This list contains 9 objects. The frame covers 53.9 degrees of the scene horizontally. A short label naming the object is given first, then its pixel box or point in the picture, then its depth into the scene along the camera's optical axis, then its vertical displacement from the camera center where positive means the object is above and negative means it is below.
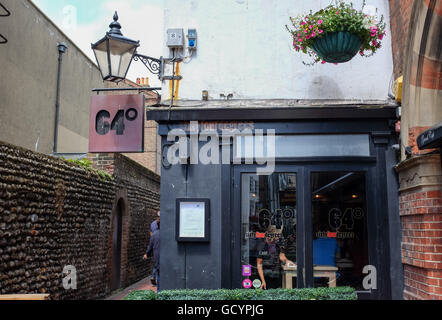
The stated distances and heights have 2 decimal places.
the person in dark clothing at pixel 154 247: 10.18 -0.57
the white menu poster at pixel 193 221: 5.95 +0.03
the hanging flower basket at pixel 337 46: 5.23 +2.15
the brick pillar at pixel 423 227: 4.92 -0.03
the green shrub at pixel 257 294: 4.69 -0.77
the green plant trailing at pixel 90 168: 9.65 +1.23
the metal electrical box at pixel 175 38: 6.34 +2.67
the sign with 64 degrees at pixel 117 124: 6.66 +1.54
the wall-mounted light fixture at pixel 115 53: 6.18 +2.42
